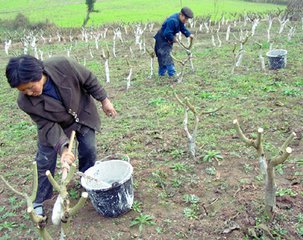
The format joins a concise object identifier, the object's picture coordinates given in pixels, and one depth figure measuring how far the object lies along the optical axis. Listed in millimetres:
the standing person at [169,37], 8102
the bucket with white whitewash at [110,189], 3480
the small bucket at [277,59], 8242
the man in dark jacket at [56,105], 2934
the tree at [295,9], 15348
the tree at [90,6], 21292
